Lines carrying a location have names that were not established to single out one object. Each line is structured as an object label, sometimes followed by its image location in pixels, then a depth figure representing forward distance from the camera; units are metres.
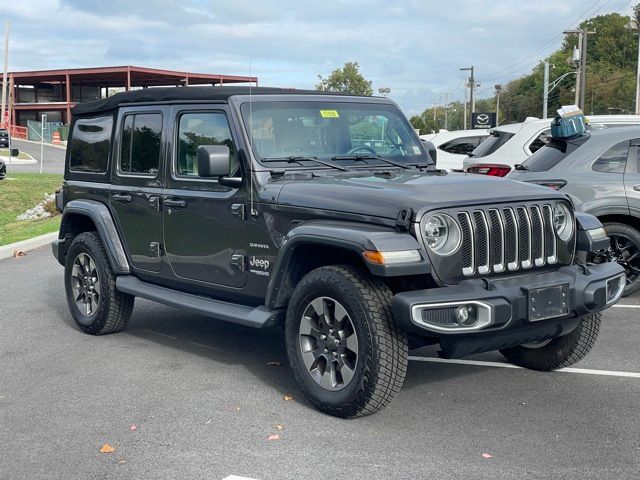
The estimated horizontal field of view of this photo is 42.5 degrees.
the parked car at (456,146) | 16.16
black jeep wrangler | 4.70
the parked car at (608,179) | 8.29
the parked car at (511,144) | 10.52
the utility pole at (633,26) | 34.16
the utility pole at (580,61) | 42.64
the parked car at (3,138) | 47.17
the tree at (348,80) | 46.69
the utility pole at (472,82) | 72.41
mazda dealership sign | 41.09
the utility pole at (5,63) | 54.35
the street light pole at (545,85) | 57.98
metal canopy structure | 63.47
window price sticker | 6.24
